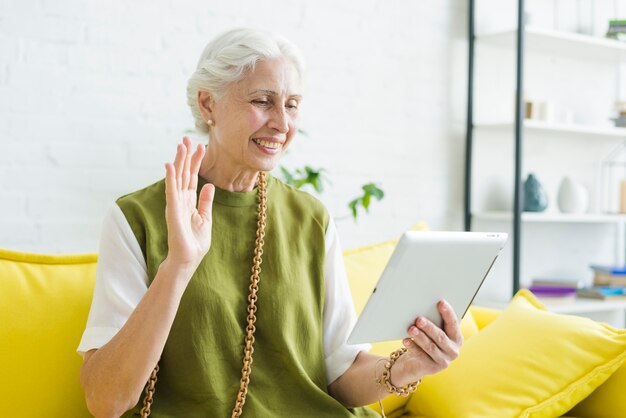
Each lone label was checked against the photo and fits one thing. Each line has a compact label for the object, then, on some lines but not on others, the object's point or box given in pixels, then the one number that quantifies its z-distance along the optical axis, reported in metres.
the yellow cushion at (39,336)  1.64
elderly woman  1.44
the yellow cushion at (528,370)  1.80
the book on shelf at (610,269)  3.56
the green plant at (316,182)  2.50
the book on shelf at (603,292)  3.48
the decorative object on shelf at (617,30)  3.58
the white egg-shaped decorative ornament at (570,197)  3.54
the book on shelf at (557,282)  3.39
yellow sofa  1.66
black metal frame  3.13
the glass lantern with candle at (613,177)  3.95
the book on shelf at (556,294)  3.37
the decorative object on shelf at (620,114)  3.66
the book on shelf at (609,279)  3.56
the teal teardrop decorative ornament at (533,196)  3.34
